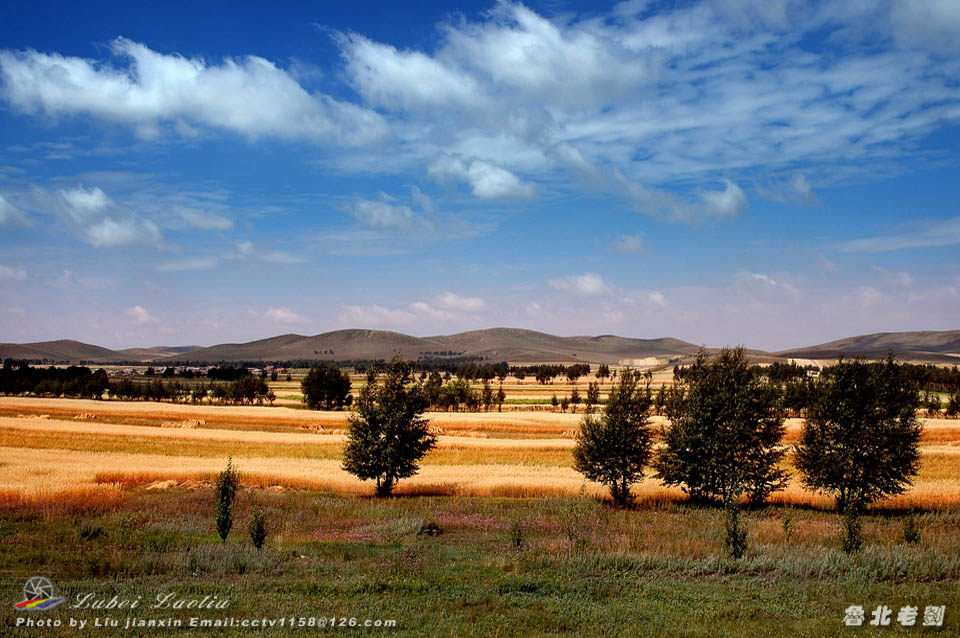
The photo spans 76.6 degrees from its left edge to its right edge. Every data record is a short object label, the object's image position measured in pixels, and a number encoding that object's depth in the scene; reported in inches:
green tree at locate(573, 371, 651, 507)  1270.9
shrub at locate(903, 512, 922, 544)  793.6
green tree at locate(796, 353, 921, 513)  1181.1
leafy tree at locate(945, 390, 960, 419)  3820.6
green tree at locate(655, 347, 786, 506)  1234.6
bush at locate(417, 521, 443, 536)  877.8
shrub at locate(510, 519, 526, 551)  751.1
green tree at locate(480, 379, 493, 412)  4473.4
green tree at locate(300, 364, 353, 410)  4165.8
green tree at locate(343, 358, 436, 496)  1341.0
